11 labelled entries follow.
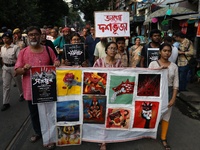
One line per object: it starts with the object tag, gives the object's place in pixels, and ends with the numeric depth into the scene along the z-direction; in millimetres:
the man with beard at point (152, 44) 3134
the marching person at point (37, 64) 2395
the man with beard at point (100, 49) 3704
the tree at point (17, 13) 11951
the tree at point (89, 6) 23055
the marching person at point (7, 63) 3887
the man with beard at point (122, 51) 3568
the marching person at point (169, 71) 2398
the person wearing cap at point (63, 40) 4113
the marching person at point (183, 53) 4505
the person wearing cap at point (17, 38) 4796
